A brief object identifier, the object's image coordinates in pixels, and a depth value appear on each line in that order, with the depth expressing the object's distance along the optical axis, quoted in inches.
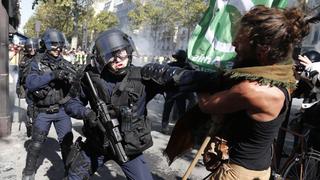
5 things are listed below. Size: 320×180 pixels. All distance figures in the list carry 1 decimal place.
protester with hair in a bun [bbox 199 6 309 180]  44.0
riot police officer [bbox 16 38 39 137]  169.8
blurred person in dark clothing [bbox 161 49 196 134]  176.7
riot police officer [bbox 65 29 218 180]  69.6
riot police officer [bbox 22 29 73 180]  101.4
